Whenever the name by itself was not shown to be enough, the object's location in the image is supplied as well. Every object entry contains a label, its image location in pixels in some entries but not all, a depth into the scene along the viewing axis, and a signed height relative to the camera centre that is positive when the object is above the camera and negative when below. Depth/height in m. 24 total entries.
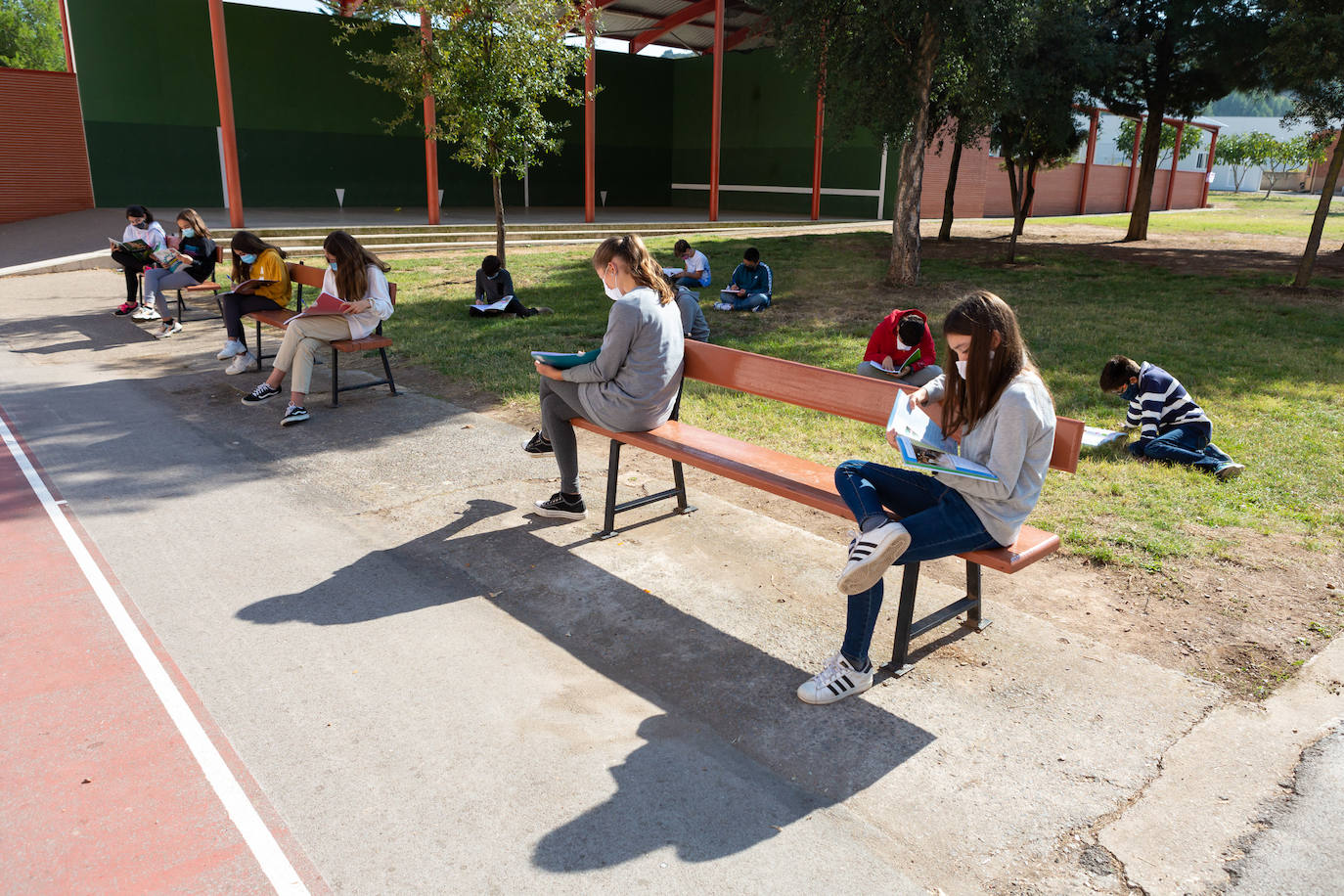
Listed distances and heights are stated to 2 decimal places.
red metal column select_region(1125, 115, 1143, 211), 37.94 +2.25
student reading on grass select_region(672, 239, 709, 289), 11.57 -0.84
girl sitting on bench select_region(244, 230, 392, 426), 6.93 -0.98
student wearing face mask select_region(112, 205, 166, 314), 11.19 -0.66
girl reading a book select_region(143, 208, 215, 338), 10.52 -0.91
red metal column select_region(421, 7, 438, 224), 18.35 +0.61
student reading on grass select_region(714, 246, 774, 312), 12.22 -1.16
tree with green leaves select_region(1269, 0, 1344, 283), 12.84 +2.45
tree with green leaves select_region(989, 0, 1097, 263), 16.16 +2.41
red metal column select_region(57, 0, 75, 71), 22.08 +3.73
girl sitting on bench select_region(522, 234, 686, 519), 4.69 -0.84
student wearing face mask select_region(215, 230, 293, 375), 8.43 -0.94
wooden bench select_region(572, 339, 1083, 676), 3.53 -1.28
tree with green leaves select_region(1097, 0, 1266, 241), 18.98 +3.46
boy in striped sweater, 6.11 -1.41
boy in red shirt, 6.63 -1.05
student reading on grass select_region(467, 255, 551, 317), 11.34 -1.19
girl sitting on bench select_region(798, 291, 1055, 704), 3.25 -1.00
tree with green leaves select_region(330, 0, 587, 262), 12.10 +1.73
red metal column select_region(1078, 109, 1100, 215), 36.39 +1.57
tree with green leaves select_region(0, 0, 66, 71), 40.12 +7.14
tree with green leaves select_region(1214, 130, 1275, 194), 67.19 +5.02
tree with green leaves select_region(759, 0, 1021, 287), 13.09 +2.37
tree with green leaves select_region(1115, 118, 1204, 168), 38.22 +3.44
